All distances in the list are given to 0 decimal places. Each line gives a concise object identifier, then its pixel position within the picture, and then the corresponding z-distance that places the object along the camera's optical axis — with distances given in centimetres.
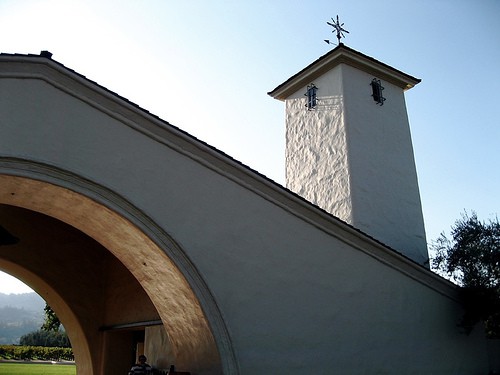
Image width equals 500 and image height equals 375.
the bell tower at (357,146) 1532
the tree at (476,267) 1106
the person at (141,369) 945
